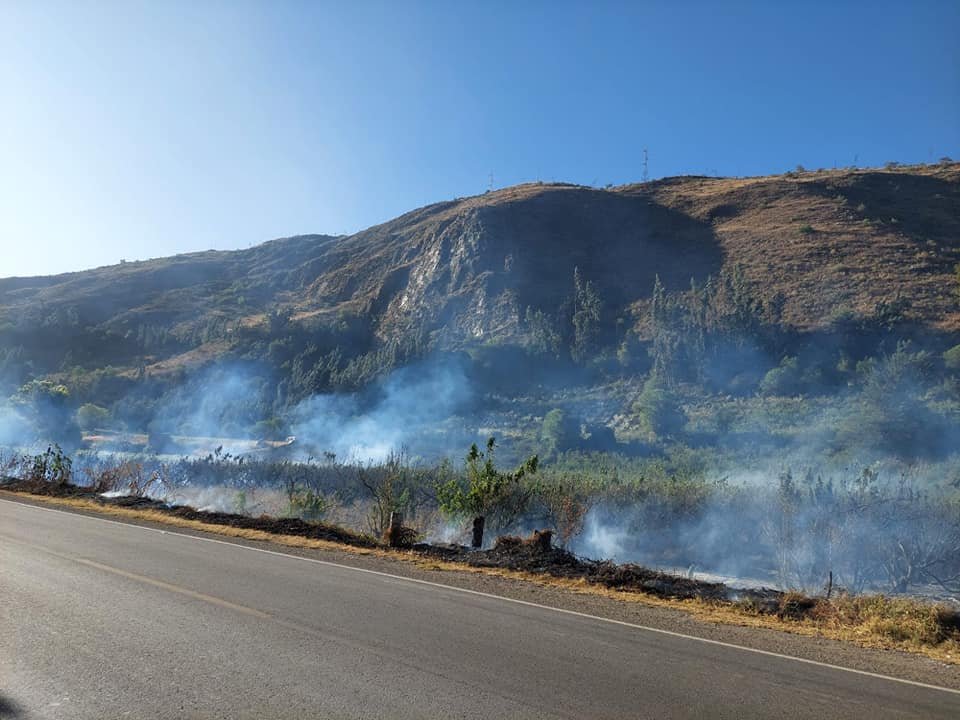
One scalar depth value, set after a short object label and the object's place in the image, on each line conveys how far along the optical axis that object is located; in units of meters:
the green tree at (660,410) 35.94
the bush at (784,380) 36.91
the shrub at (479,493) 14.86
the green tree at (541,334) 49.38
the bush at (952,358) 33.62
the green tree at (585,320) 48.28
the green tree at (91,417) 48.84
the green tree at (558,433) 36.38
